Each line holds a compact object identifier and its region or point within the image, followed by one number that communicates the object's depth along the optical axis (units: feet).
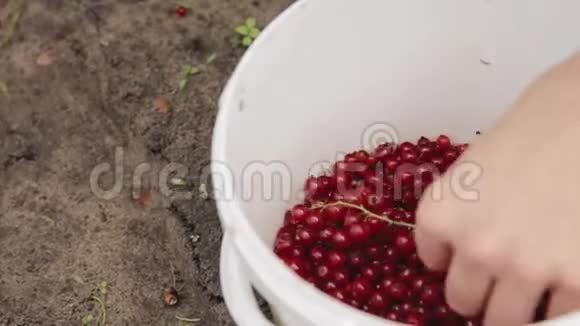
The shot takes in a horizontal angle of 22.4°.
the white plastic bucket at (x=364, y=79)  2.39
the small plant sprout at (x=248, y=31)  3.18
